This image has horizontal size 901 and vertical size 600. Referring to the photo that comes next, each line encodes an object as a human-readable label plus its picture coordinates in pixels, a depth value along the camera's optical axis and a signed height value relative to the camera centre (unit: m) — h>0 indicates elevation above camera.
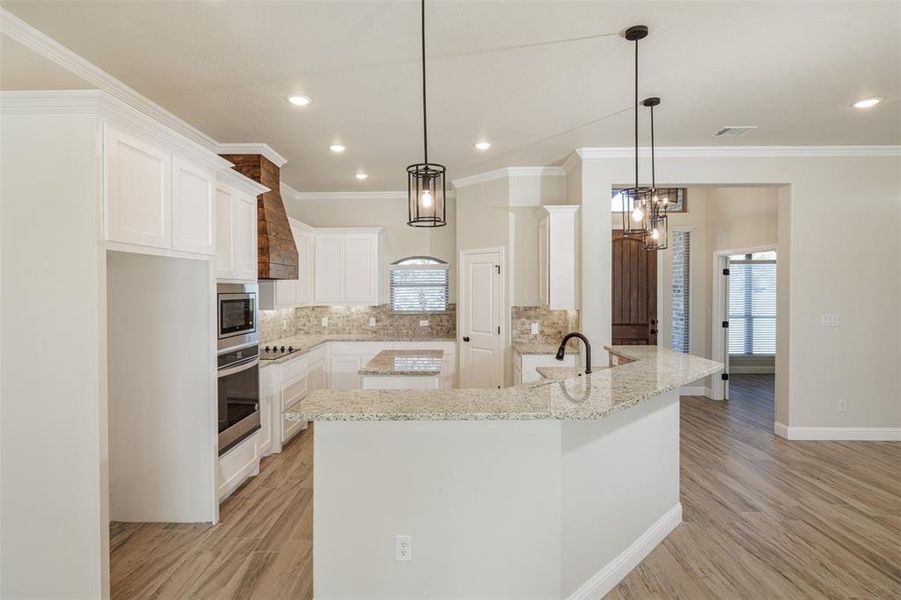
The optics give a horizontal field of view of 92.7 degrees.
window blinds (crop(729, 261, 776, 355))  8.13 -0.23
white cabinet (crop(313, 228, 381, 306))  5.98 +0.41
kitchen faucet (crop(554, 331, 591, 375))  2.70 -0.38
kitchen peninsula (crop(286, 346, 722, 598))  1.89 -0.91
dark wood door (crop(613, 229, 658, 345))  6.31 +0.06
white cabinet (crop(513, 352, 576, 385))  4.50 -0.72
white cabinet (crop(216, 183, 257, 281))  3.17 +0.48
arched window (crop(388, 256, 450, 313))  6.39 +0.16
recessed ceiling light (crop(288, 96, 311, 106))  3.23 +1.48
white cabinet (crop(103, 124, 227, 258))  2.08 +0.55
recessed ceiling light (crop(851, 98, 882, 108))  3.32 +1.49
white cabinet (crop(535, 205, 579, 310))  4.52 +0.39
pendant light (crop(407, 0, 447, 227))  2.02 +0.47
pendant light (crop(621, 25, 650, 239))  2.74 +0.57
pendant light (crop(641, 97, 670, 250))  2.90 +0.57
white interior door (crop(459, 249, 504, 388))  5.27 -0.30
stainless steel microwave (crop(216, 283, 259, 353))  3.14 -0.15
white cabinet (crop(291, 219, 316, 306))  5.51 +0.47
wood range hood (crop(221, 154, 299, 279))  4.13 +0.72
